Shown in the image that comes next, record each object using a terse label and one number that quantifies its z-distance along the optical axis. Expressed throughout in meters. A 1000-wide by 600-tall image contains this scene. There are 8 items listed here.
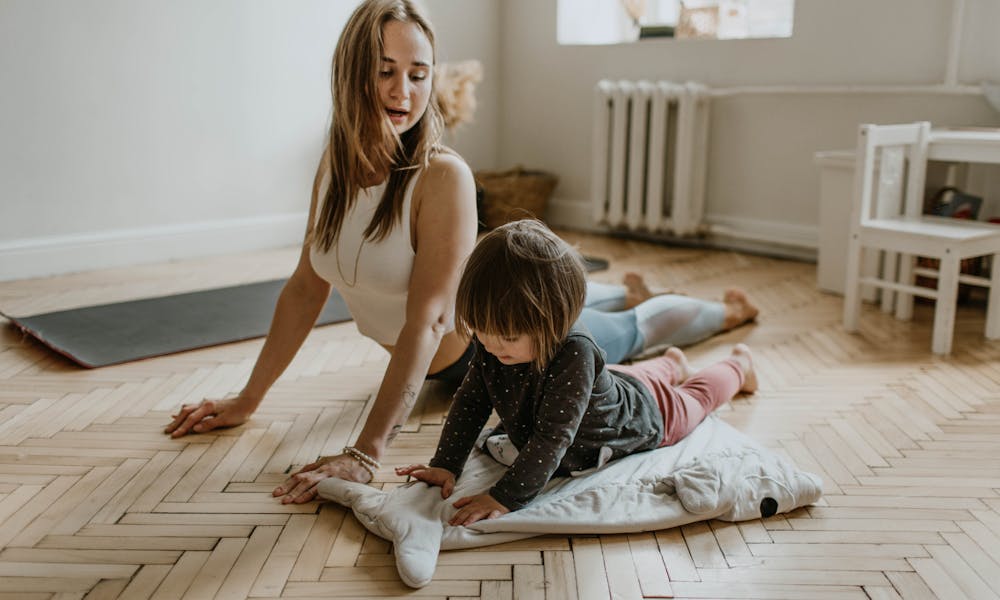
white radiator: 3.94
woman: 1.65
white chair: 2.51
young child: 1.40
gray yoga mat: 2.53
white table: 2.61
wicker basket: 4.31
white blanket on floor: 1.46
